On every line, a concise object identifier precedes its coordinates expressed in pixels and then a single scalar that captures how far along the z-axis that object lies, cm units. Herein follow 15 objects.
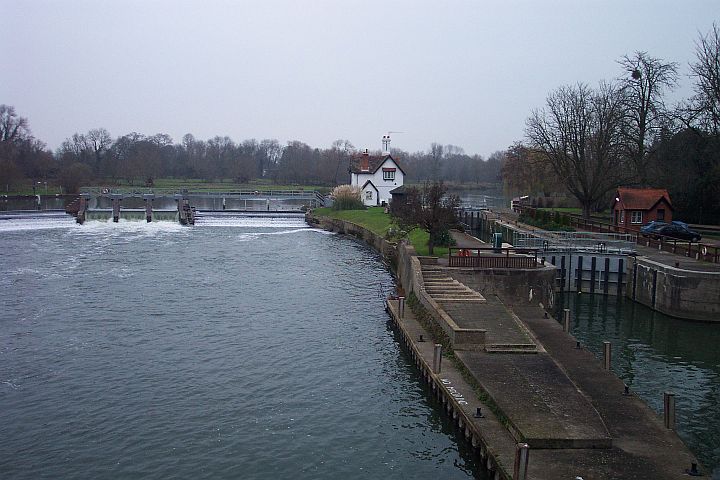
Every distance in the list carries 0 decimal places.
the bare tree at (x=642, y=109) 6019
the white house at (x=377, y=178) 9112
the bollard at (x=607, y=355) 2270
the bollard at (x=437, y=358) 2189
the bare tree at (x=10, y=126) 13400
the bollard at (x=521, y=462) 1427
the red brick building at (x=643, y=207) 5128
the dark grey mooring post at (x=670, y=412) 1738
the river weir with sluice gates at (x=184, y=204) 7819
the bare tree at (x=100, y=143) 15475
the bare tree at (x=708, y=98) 4897
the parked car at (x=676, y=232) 4625
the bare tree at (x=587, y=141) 6116
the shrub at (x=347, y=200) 8350
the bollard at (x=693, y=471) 1453
